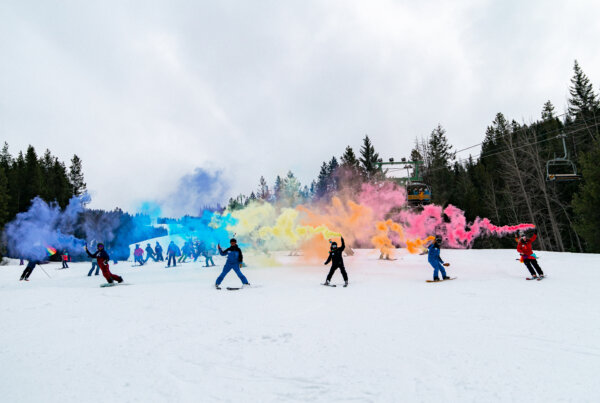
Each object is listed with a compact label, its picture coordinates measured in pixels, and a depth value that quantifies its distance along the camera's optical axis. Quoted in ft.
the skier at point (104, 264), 42.61
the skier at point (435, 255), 41.75
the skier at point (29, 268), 51.21
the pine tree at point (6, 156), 208.87
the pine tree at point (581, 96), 135.13
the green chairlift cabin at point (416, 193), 75.10
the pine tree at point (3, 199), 127.13
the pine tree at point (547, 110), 174.09
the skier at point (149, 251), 97.06
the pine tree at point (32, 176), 156.04
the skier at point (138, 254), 90.27
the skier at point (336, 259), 39.21
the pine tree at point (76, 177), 222.26
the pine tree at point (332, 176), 216.95
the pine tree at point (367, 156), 187.83
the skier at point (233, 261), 38.46
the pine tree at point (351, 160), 192.03
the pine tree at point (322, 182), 234.79
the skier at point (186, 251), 92.13
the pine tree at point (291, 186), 206.70
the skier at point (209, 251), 73.14
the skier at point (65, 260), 81.85
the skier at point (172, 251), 77.76
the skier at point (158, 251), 99.97
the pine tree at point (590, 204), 77.51
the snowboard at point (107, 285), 41.75
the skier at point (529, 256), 39.73
